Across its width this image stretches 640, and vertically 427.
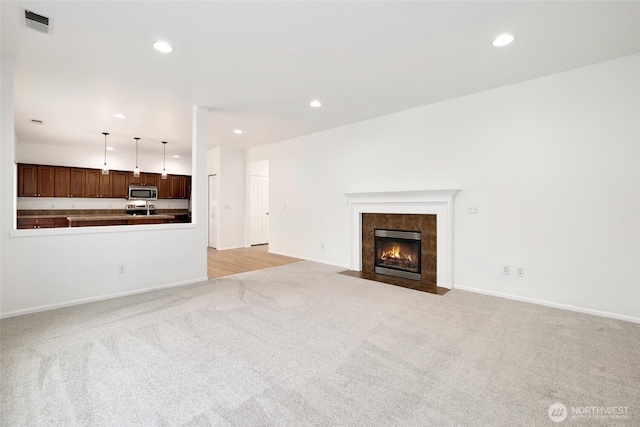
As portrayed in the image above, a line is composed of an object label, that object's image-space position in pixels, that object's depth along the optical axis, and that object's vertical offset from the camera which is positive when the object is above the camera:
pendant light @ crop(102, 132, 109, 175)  6.25 +1.52
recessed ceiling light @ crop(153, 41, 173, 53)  2.74 +1.59
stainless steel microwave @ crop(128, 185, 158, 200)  8.39 +0.57
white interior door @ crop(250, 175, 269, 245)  8.35 +0.08
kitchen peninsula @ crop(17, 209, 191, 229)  6.39 -0.18
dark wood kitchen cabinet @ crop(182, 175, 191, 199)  9.50 +0.81
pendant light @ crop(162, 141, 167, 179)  7.27 +1.68
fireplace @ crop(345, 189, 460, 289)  4.23 -0.18
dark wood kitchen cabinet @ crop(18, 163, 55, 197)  6.79 +0.73
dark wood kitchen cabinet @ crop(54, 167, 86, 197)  7.27 +0.75
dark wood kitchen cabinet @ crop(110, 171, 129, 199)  8.13 +0.77
